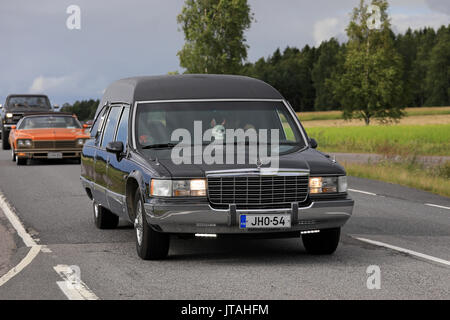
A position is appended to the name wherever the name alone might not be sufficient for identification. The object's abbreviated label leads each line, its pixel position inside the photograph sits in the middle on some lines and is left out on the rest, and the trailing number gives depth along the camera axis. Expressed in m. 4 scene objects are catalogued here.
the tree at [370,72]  76.56
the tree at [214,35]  77.44
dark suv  35.78
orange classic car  23.83
